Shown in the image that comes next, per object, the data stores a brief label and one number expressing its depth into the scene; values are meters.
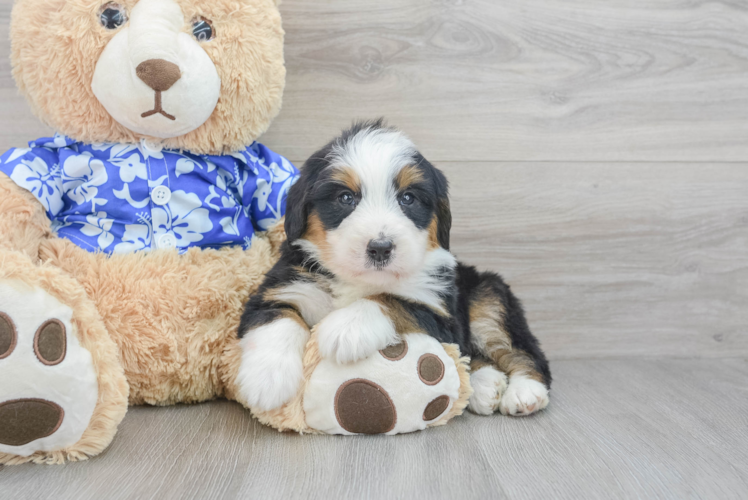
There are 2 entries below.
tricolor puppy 0.83
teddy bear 0.83
